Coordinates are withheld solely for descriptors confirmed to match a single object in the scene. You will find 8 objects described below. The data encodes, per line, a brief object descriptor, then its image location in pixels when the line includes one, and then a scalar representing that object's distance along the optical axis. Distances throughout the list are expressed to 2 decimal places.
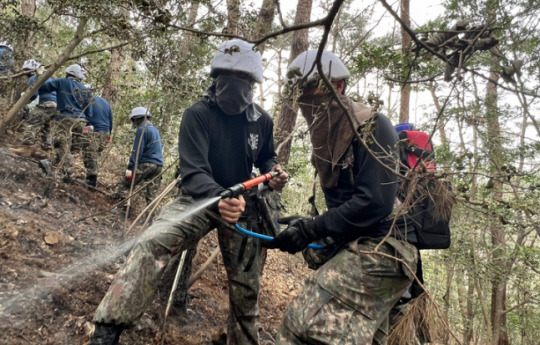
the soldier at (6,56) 6.08
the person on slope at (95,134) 7.01
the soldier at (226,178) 2.68
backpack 2.41
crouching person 2.14
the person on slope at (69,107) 6.74
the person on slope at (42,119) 7.46
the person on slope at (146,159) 6.98
